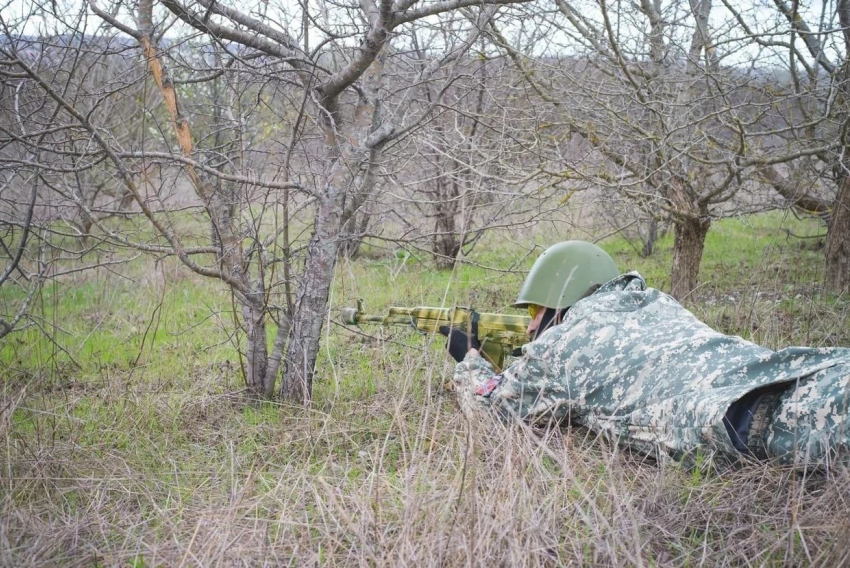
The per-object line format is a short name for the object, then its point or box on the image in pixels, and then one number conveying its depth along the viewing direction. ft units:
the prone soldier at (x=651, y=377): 8.21
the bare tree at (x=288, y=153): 11.30
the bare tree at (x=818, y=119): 17.92
